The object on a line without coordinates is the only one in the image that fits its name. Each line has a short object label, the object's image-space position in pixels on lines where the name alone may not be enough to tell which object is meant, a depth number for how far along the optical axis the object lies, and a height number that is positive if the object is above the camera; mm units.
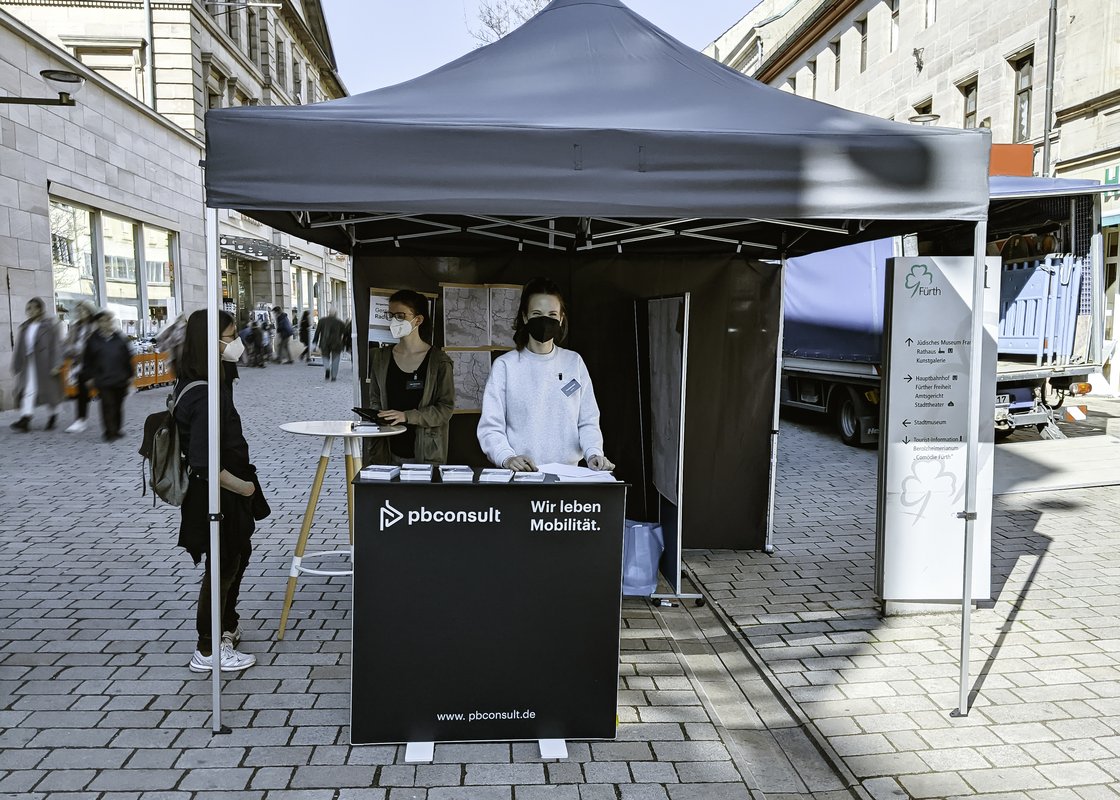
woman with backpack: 3637 -748
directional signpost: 4496 -660
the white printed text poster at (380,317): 5305 +37
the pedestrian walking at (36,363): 11195 -562
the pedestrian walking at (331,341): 20281 -457
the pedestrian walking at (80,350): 11328 -417
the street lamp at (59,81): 10234 +3029
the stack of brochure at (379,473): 3207 -607
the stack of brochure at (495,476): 3256 -624
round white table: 4195 -683
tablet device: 4484 -505
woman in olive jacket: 4805 -377
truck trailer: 9969 +221
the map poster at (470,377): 5723 -382
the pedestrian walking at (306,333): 28656 -369
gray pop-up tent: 3160 +695
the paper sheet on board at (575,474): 3332 -647
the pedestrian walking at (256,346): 23797 -694
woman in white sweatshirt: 4125 -371
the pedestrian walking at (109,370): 10617 -618
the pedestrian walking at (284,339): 27562 -555
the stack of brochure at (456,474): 3262 -621
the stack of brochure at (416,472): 3260 -614
